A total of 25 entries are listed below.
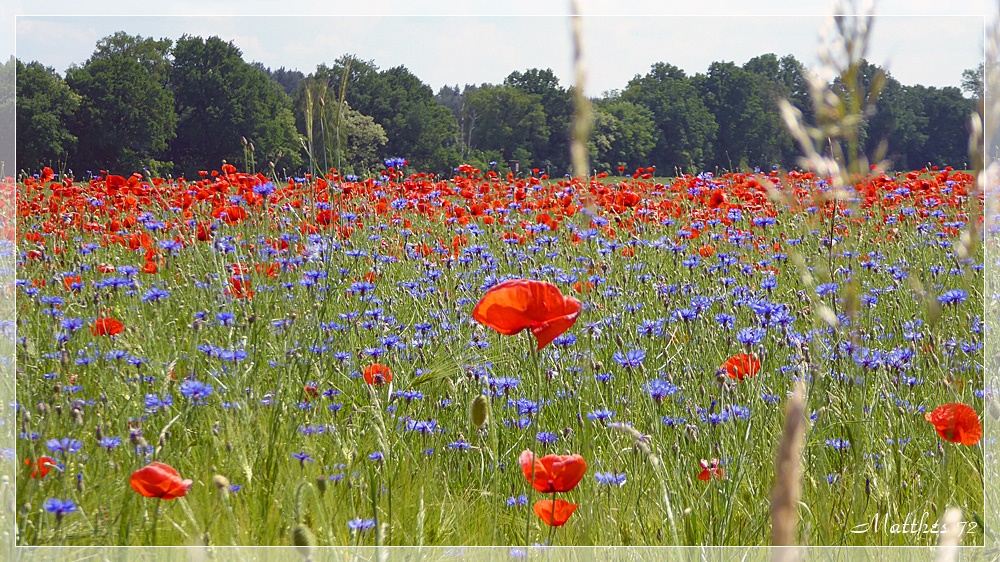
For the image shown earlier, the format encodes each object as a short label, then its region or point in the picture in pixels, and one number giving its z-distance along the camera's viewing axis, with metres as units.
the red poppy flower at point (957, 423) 3.45
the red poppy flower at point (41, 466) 3.43
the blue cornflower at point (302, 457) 3.48
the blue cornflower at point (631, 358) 3.62
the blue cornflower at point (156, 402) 3.52
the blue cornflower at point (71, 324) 3.74
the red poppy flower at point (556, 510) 3.28
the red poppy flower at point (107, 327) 3.76
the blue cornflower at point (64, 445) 3.41
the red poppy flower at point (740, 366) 3.58
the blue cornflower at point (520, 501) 3.51
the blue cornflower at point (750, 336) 3.67
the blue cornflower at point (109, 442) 3.48
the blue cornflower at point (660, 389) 3.57
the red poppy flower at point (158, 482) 3.22
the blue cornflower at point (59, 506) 3.30
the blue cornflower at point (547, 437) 3.62
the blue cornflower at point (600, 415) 3.55
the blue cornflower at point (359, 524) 3.35
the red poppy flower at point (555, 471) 3.23
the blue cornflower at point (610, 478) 3.45
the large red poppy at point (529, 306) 3.24
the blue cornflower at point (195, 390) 3.51
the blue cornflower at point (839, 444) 3.56
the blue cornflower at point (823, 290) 3.80
